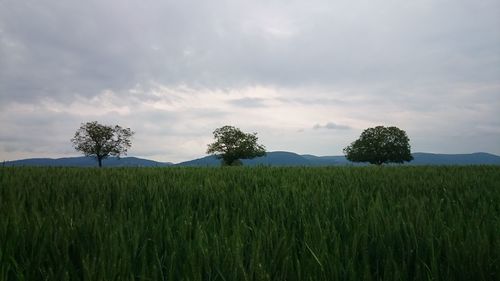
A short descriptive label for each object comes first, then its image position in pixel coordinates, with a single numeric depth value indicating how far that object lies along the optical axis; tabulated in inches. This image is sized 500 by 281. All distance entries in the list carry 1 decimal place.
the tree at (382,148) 3068.4
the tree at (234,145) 2942.9
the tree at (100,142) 2679.6
